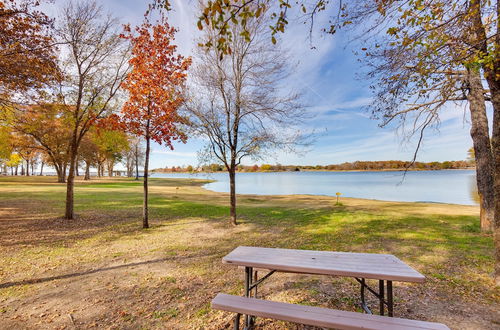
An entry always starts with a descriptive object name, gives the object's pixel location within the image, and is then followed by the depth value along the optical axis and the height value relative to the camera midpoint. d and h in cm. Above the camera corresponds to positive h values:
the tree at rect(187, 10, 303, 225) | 866 +240
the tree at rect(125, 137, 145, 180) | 4948 +307
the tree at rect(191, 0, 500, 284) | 325 +198
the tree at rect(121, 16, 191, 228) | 790 +286
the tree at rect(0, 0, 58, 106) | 614 +334
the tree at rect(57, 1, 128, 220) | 883 +367
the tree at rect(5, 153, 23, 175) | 3706 +218
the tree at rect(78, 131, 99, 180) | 3152 +318
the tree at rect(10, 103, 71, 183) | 2300 +344
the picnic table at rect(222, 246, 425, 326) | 255 -113
